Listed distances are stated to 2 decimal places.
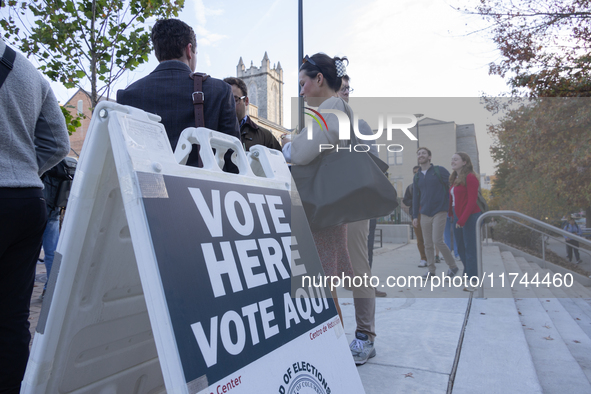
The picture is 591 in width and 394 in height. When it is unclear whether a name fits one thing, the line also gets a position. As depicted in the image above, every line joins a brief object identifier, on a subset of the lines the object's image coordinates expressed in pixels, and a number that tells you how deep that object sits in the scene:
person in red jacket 4.76
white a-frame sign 1.00
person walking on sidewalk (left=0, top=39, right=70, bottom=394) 1.48
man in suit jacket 1.84
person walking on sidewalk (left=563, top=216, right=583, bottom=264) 11.87
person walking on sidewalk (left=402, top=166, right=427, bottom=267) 6.99
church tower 60.09
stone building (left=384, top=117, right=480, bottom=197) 36.19
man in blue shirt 5.50
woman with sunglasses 2.10
